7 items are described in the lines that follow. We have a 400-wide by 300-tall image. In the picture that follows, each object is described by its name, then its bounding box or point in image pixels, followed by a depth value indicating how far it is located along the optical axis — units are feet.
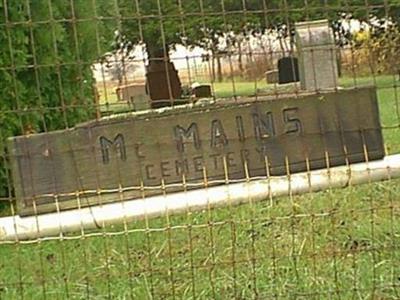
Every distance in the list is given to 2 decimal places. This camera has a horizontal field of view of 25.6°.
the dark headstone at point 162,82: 13.77
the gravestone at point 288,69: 14.11
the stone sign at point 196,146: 12.71
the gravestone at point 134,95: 13.61
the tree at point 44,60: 18.53
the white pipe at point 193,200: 11.91
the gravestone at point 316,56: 13.74
